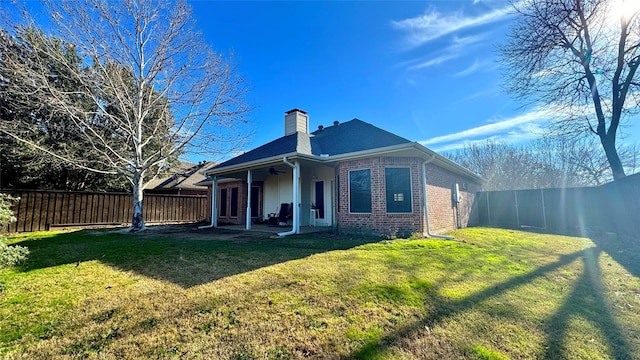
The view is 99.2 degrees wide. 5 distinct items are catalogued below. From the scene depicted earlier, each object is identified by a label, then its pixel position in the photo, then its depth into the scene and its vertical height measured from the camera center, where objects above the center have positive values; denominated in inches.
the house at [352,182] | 331.6 +36.1
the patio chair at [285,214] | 473.4 -13.3
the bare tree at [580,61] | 395.2 +223.7
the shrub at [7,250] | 144.8 -22.8
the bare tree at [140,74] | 368.2 +202.5
